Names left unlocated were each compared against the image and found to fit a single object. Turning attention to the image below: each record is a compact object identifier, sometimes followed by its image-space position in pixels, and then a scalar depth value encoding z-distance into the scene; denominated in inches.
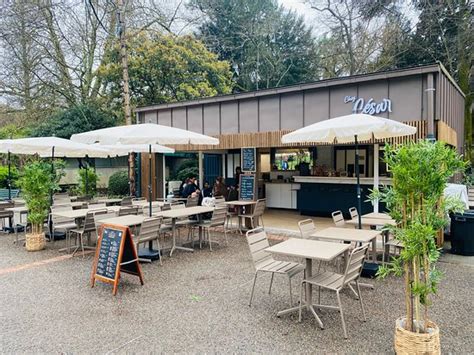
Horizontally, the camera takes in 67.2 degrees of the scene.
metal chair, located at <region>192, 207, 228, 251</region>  282.8
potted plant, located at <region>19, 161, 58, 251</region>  278.7
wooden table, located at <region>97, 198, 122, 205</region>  373.1
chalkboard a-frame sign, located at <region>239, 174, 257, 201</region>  398.9
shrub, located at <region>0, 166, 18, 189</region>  612.5
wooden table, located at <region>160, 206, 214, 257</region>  266.1
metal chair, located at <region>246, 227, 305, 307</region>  166.9
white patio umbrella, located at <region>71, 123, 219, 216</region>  242.1
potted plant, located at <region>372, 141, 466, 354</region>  111.7
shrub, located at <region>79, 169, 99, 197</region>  595.2
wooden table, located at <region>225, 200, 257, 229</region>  339.6
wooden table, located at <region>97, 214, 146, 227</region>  237.1
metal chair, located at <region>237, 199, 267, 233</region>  325.4
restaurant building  300.5
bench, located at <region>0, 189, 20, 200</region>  543.6
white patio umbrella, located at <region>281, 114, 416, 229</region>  205.8
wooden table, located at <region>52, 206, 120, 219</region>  270.8
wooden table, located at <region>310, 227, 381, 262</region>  181.5
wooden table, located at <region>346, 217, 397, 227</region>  227.8
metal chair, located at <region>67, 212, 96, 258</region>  258.1
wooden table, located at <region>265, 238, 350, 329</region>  146.2
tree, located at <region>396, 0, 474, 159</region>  619.2
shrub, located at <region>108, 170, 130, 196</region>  621.3
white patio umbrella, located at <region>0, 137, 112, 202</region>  309.0
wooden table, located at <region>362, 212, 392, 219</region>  254.3
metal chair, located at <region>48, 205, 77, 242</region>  280.7
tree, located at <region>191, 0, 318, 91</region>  897.5
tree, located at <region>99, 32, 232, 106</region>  675.4
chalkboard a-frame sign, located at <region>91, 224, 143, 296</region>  186.9
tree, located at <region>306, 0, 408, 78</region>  716.7
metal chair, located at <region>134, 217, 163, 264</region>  226.5
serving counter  400.5
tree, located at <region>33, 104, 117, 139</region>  658.2
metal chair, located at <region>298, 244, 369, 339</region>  141.2
